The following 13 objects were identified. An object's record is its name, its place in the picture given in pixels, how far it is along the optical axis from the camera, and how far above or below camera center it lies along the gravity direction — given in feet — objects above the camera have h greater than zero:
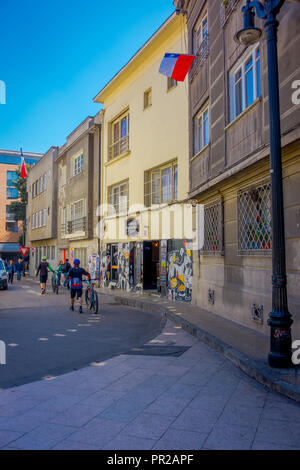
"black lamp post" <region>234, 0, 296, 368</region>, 17.65 +1.30
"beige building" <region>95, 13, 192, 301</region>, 48.34 +11.19
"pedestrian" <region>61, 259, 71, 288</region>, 56.85 -1.93
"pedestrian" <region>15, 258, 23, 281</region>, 102.62 -3.42
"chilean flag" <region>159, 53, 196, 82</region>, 37.43 +17.75
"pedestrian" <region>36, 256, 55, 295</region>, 62.36 -2.85
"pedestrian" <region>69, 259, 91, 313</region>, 41.96 -2.68
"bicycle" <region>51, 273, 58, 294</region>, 65.05 -4.86
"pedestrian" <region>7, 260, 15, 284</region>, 87.92 -3.42
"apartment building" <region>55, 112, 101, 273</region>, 76.28 +12.43
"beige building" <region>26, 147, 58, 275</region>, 103.32 +12.57
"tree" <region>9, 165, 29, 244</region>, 171.73 +22.15
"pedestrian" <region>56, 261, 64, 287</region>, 66.18 -2.82
